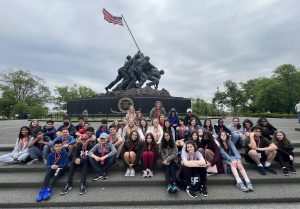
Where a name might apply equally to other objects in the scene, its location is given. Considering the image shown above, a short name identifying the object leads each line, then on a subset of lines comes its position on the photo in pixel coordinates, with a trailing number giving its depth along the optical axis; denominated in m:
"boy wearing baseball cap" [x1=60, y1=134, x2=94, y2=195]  5.09
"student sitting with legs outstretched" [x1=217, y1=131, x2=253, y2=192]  5.08
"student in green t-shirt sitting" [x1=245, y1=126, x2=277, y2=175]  5.73
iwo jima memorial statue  24.53
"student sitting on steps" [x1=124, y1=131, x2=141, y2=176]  5.77
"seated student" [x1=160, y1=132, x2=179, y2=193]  5.07
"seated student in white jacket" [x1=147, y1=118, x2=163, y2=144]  6.52
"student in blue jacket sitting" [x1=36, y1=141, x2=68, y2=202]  4.86
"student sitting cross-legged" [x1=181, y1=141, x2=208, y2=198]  4.97
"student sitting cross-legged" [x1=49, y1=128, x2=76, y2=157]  5.98
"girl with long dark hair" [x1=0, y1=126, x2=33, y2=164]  6.30
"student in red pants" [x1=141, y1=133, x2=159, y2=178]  5.62
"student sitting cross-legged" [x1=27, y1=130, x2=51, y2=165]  6.30
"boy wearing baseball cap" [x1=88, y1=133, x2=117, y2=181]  5.57
